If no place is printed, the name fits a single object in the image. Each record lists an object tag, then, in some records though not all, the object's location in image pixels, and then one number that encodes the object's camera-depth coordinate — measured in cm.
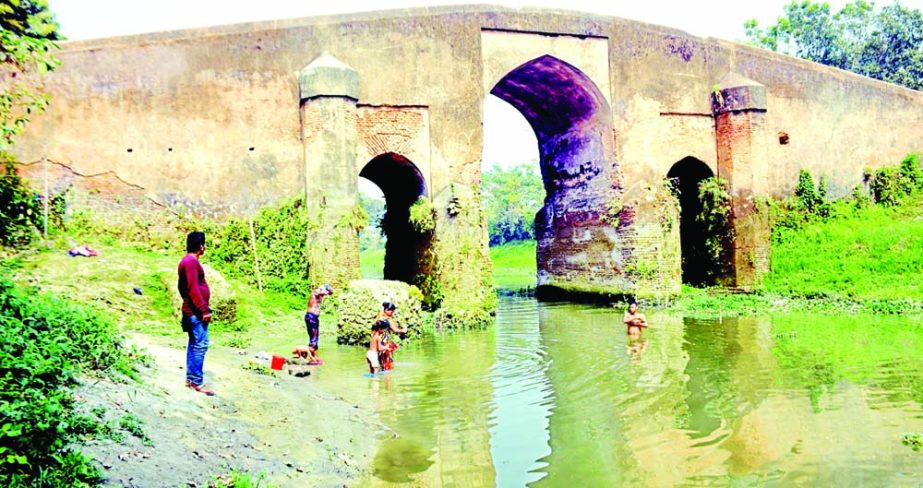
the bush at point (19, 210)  1158
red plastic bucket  860
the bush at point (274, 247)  1366
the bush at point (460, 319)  1378
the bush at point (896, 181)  1981
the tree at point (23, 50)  534
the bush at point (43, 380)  366
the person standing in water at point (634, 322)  1184
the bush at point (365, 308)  1135
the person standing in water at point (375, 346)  898
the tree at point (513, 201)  4469
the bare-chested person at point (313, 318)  985
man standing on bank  624
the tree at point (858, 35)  3145
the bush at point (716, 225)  1769
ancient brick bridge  1328
